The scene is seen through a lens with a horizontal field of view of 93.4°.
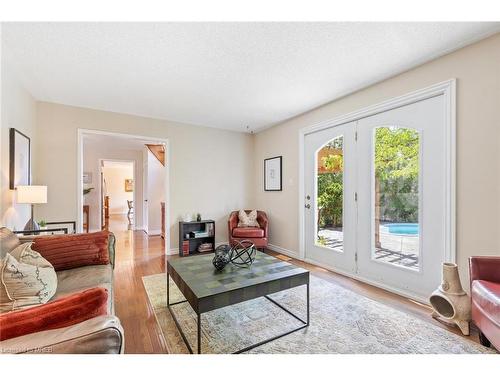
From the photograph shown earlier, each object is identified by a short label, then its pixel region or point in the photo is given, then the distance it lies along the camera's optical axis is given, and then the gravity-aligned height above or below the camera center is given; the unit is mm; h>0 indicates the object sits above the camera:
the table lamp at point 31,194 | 2451 -66
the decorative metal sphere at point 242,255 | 2119 -634
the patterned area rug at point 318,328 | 1654 -1120
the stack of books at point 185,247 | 4117 -1050
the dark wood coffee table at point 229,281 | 1561 -694
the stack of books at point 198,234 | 4254 -838
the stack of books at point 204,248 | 4332 -1108
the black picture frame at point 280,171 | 4312 +311
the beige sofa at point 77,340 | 625 -420
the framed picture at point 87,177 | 6429 +283
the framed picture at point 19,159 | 2404 +323
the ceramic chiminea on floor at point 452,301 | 1829 -916
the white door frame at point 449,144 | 2111 +395
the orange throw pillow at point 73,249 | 1942 -529
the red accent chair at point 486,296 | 1449 -712
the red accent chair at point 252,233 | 4039 -792
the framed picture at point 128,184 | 10734 +171
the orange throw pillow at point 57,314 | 722 -419
